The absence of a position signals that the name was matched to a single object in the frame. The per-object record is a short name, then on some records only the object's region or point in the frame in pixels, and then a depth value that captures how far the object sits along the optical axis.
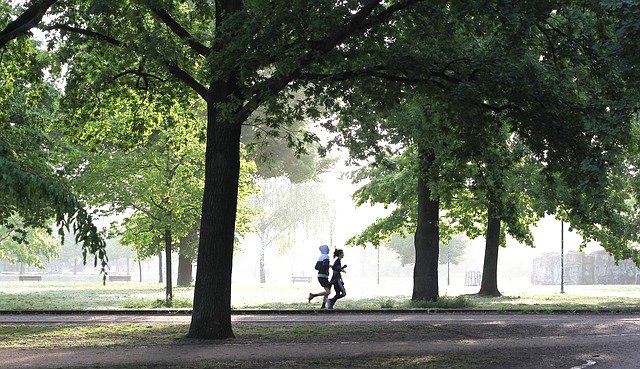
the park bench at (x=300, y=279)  75.26
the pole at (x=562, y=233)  49.95
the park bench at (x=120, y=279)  70.31
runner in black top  21.86
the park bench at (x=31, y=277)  73.44
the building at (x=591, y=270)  80.14
